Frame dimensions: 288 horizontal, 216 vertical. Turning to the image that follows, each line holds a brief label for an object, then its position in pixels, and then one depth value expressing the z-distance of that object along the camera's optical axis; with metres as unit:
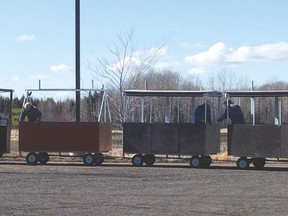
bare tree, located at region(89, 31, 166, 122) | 34.73
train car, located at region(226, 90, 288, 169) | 24.83
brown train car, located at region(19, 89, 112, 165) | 26.73
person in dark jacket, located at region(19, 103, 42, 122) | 27.33
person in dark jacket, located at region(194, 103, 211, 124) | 26.05
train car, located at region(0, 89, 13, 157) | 27.98
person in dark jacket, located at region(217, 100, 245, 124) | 25.88
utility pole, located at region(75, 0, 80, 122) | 28.64
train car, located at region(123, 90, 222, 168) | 25.75
